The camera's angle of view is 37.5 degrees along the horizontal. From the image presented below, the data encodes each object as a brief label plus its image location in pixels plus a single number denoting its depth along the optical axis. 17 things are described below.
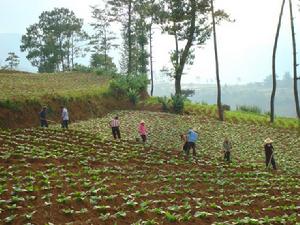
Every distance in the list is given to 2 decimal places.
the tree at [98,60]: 84.38
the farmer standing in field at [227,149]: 27.71
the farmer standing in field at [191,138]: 27.69
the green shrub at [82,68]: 67.31
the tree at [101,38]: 74.94
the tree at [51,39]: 83.18
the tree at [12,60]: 97.44
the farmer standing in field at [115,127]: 30.14
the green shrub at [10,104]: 31.43
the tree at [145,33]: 61.26
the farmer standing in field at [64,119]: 31.02
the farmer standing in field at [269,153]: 26.81
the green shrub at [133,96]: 48.59
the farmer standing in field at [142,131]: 29.40
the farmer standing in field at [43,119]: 30.86
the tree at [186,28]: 48.78
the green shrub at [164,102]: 48.09
